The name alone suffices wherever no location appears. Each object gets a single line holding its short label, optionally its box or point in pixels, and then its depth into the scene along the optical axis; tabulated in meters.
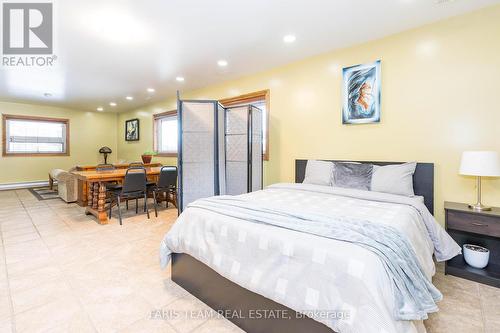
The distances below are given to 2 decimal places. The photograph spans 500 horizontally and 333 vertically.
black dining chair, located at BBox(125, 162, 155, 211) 4.08
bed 1.08
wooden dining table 3.75
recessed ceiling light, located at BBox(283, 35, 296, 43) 2.93
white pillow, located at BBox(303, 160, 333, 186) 3.03
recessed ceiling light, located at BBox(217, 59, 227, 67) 3.72
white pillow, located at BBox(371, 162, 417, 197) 2.52
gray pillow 2.75
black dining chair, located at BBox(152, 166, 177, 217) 4.28
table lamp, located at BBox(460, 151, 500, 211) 2.08
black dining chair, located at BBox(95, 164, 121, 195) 4.22
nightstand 2.08
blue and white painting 2.98
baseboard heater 6.63
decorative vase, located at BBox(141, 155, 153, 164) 5.65
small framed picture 7.38
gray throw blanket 1.12
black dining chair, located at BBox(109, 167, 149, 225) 3.80
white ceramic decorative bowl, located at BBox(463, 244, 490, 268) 2.21
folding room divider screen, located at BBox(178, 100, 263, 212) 3.42
